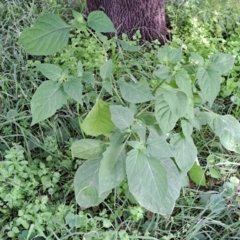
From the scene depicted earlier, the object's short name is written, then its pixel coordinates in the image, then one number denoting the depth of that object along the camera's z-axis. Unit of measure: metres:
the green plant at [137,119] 1.15
